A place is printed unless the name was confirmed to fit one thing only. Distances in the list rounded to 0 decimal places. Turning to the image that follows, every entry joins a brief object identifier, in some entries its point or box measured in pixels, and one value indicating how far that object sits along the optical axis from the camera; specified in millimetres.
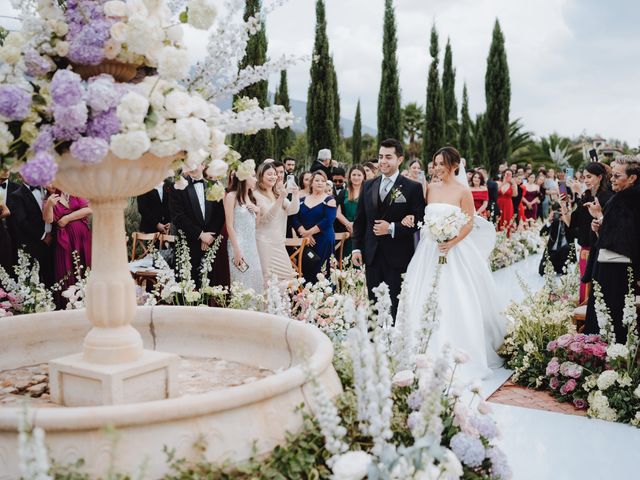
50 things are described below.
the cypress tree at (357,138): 38044
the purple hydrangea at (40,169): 2244
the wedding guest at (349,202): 9859
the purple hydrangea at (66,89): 2297
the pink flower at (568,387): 5426
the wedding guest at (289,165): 12006
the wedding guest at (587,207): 7152
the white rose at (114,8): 2418
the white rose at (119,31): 2426
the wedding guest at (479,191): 13250
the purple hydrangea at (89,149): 2312
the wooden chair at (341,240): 9438
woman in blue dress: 8266
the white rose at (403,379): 2924
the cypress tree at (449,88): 35344
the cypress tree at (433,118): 29844
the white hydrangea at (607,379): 5051
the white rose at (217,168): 2832
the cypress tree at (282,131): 27250
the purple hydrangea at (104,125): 2395
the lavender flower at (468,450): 2678
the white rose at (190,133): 2445
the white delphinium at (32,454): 1792
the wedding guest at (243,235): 6680
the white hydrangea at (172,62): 2455
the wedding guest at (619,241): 5539
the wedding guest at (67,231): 6616
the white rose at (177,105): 2482
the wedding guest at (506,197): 16344
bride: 6387
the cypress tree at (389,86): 27734
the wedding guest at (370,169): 10609
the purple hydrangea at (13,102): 2307
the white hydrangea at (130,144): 2316
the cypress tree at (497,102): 31172
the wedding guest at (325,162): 11778
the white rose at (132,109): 2350
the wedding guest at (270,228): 7129
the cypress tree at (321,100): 26609
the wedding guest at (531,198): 18934
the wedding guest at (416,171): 11023
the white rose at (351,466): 2150
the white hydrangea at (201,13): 2619
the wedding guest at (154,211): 8305
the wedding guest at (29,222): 6547
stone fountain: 2111
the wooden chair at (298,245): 7621
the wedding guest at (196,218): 6664
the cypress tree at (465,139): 33469
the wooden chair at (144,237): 8008
